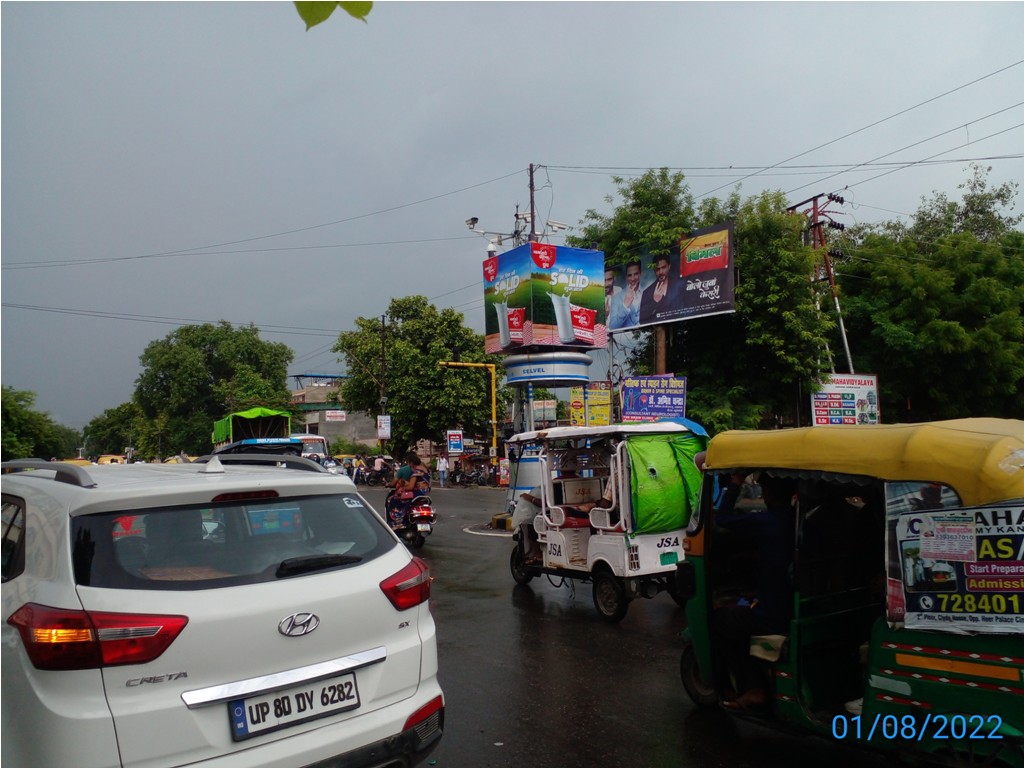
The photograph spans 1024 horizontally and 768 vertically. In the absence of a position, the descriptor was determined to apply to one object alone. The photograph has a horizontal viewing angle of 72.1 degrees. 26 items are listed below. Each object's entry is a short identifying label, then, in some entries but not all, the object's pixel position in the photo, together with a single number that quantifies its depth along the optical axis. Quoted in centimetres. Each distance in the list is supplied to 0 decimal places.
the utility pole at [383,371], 3622
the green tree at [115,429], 7229
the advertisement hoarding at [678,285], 2273
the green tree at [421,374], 3794
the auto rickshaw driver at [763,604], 406
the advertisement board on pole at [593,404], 2472
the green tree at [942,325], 2355
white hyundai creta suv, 246
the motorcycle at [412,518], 1309
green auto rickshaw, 296
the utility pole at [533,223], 2507
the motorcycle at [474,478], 3475
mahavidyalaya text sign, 2400
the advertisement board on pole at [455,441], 3375
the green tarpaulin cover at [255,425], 2817
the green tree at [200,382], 6209
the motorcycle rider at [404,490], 1321
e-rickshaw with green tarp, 730
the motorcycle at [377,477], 3575
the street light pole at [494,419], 3419
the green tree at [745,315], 2289
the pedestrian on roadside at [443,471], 3512
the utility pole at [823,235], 2534
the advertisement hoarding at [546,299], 2256
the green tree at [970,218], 3023
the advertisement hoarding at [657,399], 2106
